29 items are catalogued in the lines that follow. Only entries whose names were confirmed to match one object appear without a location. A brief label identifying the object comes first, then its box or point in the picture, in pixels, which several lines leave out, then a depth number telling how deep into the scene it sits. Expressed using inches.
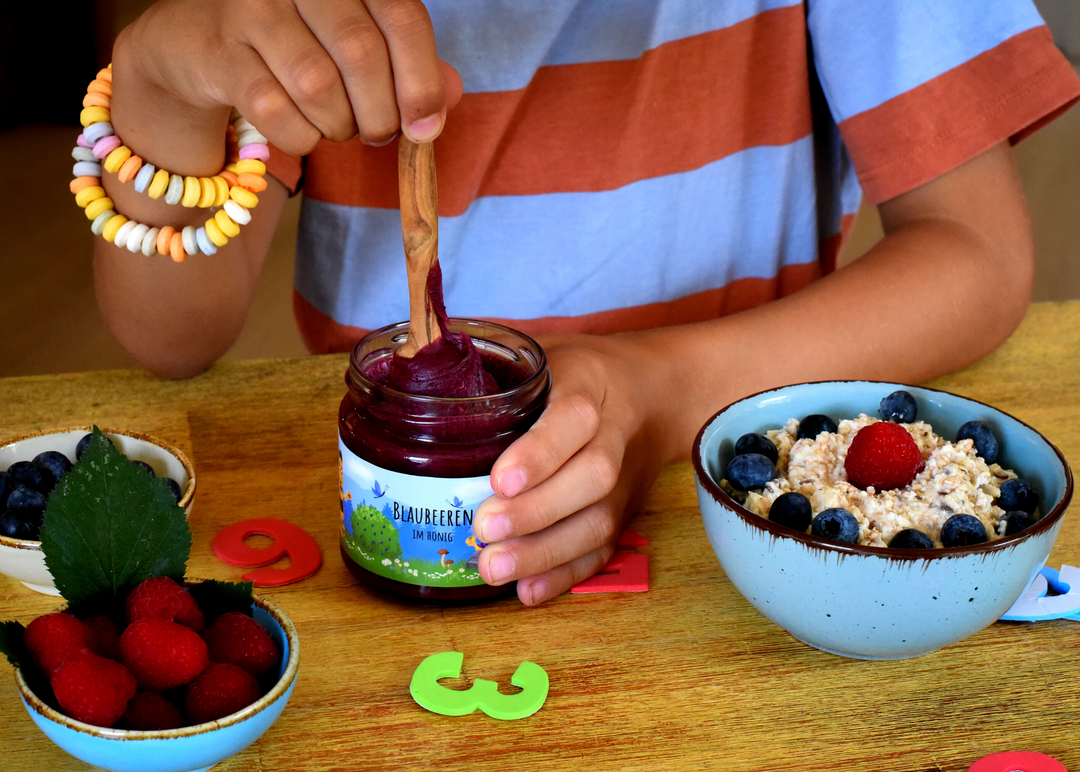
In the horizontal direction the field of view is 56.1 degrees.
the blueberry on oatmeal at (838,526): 24.0
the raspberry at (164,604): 21.1
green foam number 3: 23.5
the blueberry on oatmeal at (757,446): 27.6
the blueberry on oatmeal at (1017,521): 24.8
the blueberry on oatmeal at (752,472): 26.4
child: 36.0
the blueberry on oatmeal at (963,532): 24.0
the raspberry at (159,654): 20.1
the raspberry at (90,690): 19.1
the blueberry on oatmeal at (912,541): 23.5
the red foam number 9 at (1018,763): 21.8
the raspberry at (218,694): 20.2
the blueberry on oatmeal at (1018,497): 25.9
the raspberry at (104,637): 21.1
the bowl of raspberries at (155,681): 19.3
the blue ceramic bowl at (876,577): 22.6
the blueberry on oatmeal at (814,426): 28.5
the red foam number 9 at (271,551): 28.4
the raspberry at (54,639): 20.2
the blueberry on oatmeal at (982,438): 27.5
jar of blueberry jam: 25.9
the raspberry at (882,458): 25.9
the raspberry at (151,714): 19.8
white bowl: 28.3
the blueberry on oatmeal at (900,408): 29.2
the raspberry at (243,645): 21.4
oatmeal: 25.2
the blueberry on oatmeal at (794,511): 24.8
